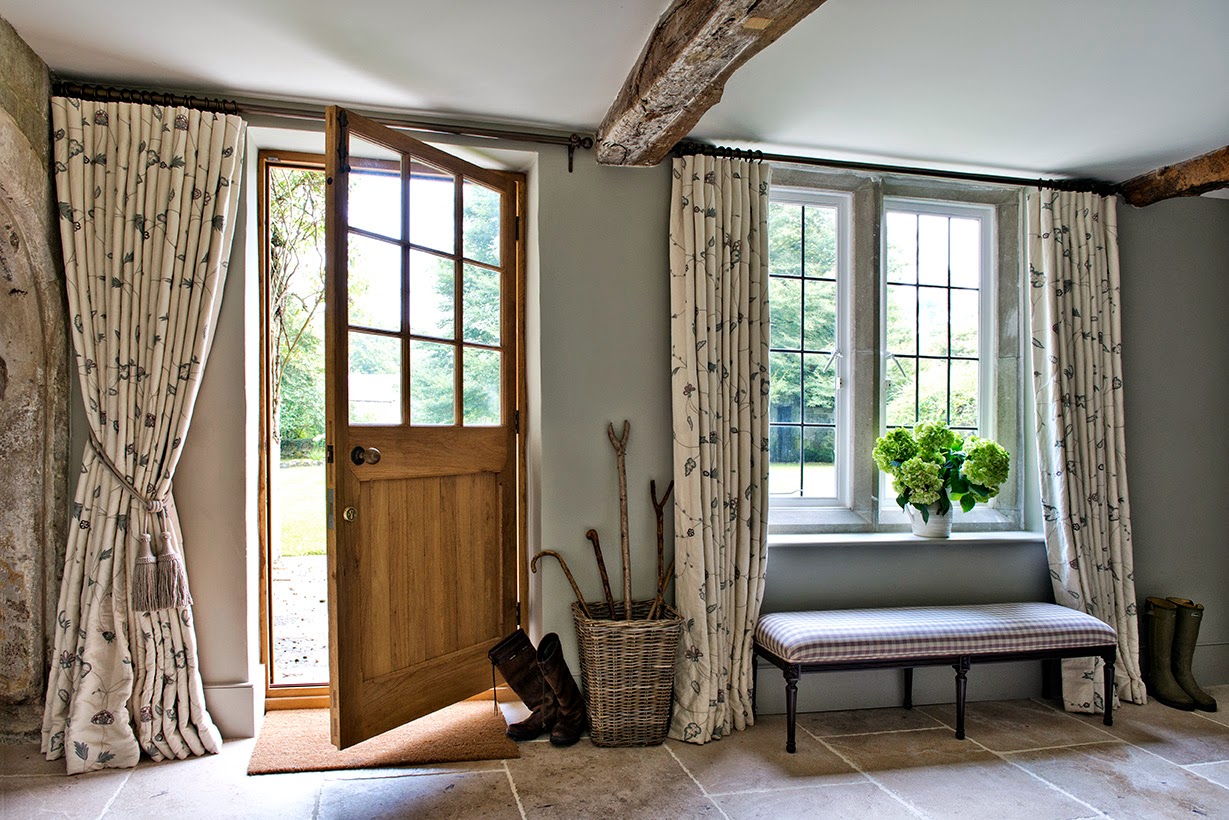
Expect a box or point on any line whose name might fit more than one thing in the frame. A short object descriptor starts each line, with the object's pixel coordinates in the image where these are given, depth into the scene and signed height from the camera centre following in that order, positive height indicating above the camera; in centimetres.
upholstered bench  319 -89
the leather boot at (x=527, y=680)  325 -104
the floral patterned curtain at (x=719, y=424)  336 -4
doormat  296 -123
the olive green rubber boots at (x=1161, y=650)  382 -110
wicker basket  313 -99
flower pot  380 -51
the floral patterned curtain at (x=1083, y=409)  382 +2
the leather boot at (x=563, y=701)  320 -111
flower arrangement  368 -24
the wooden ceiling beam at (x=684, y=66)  220 +104
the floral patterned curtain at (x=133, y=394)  290 +8
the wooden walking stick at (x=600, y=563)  336 -60
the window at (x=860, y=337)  396 +37
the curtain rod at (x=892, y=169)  350 +112
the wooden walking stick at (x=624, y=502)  329 -35
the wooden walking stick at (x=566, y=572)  333 -63
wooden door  280 -2
